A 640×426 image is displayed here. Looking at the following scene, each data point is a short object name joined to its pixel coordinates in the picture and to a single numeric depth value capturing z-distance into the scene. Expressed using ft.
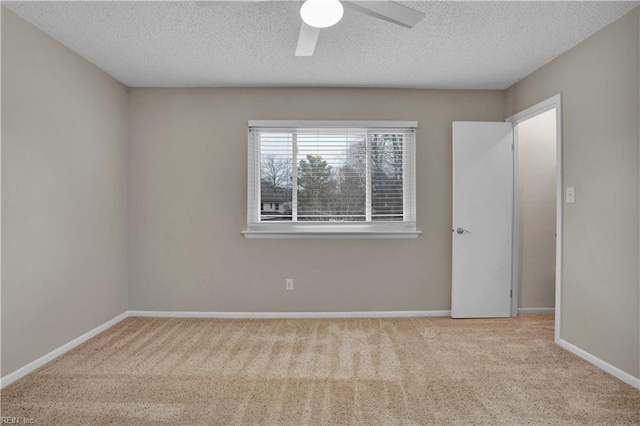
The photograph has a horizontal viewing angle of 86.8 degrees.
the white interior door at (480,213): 11.56
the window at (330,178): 11.85
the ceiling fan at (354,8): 5.59
